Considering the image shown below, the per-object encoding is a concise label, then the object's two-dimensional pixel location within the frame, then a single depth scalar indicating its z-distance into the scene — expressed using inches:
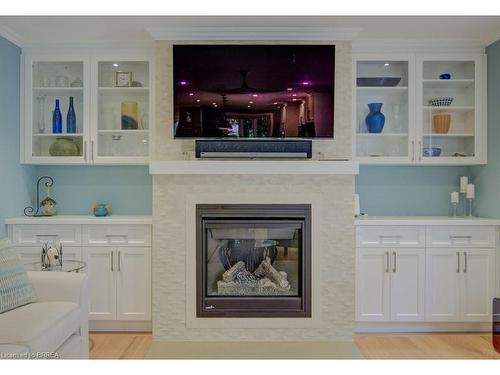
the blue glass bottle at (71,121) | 143.6
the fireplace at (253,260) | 126.0
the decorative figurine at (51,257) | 115.8
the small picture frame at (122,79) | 143.5
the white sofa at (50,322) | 77.4
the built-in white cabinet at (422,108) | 140.5
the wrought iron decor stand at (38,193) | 145.9
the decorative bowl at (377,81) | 142.8
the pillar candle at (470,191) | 143.4
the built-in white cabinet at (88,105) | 140.9
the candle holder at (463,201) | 150.3
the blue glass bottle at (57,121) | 143.3
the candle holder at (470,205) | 147.1
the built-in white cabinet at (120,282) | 131.6
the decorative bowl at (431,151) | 142.0
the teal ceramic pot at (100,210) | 142.4
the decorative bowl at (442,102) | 142.3
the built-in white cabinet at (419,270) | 131.7
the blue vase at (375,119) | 142.8
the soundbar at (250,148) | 125.0
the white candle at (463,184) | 146.9
